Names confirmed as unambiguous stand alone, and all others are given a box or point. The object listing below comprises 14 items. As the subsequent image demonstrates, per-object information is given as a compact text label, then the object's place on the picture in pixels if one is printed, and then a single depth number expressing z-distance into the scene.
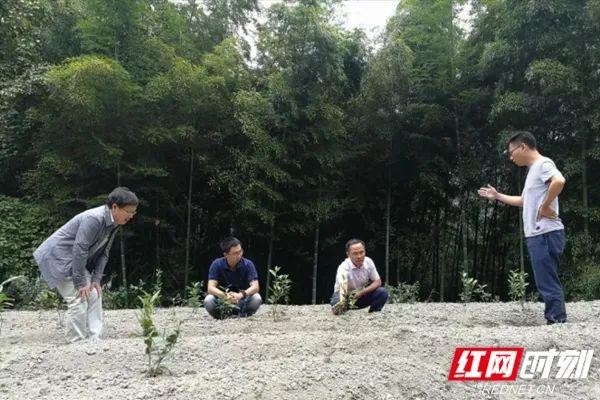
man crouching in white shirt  4.27
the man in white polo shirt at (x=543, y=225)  3.43
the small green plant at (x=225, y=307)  4.14
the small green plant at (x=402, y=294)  6.15
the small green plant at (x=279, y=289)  4.13
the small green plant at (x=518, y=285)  4.61
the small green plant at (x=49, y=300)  5.74
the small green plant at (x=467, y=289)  4.86
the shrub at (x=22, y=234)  7.77
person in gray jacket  3.44
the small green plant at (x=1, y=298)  2.83
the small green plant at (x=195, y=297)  4.88
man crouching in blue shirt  4.17
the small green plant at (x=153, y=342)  2.40
